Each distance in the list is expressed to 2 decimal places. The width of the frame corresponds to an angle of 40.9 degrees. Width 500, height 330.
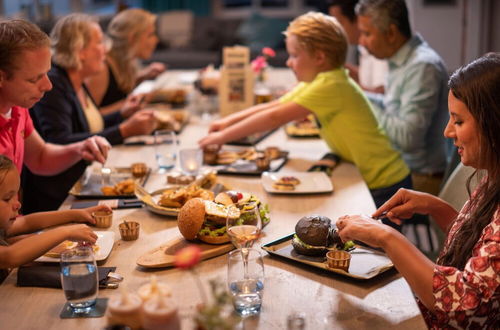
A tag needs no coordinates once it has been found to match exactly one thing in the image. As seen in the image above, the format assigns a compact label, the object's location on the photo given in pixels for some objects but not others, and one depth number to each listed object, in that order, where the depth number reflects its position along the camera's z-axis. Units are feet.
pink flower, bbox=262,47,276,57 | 11.87
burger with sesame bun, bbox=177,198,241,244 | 5.86
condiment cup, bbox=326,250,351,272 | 5.30
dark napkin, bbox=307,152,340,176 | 8.48
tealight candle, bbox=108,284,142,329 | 3.38
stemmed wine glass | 5.12
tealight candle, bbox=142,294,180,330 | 3.27
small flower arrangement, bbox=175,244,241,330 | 2.95
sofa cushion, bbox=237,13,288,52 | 27.81
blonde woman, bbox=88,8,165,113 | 13.21
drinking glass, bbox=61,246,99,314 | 4.55
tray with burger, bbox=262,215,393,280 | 5.45
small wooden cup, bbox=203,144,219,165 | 8.81
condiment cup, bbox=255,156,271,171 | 8.47
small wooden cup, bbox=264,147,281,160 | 9.19
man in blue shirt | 10.26
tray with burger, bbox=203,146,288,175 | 8.48
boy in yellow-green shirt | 9.12
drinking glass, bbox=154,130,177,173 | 8.61
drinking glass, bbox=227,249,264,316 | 4.86
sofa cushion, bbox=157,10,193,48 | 29.12
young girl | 5.32
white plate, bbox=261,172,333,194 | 7.55
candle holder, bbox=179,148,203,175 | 8.27
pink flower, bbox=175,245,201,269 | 2.96
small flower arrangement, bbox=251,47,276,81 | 13.28
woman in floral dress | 4.58
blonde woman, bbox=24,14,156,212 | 9.69
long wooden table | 4.64
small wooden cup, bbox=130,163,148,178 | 8.32
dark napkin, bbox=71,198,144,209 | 7.11
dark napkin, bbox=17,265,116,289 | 5.24
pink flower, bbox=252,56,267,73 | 13.28
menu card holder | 11.55
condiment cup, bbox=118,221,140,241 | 6.18
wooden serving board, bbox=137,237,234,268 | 5.56
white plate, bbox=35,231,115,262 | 5.58
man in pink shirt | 6.43
